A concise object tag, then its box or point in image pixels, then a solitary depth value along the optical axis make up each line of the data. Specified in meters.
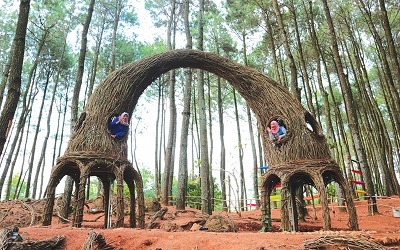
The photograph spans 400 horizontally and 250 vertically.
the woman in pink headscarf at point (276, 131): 4.81
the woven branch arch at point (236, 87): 4.57
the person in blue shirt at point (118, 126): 4.86
